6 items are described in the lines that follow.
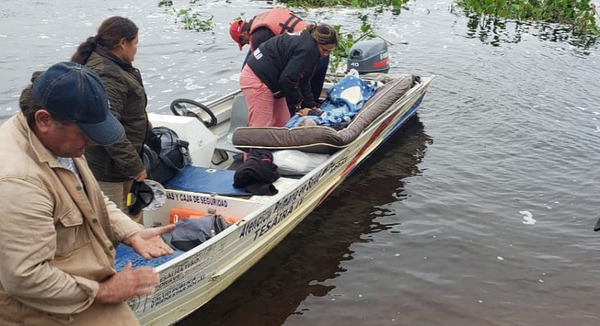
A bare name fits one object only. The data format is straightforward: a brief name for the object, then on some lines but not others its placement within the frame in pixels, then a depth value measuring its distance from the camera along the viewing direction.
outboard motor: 9.46
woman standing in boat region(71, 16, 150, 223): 4.30
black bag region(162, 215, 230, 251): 4.59
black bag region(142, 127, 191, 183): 5.36
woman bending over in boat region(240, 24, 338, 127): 6.57
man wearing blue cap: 2.07
